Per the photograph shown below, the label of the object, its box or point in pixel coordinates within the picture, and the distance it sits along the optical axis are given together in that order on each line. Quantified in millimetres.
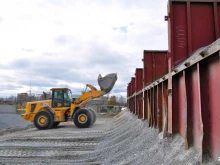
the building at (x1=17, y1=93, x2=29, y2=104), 51178
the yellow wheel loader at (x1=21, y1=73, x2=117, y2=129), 15109
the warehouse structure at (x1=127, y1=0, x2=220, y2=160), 3453
